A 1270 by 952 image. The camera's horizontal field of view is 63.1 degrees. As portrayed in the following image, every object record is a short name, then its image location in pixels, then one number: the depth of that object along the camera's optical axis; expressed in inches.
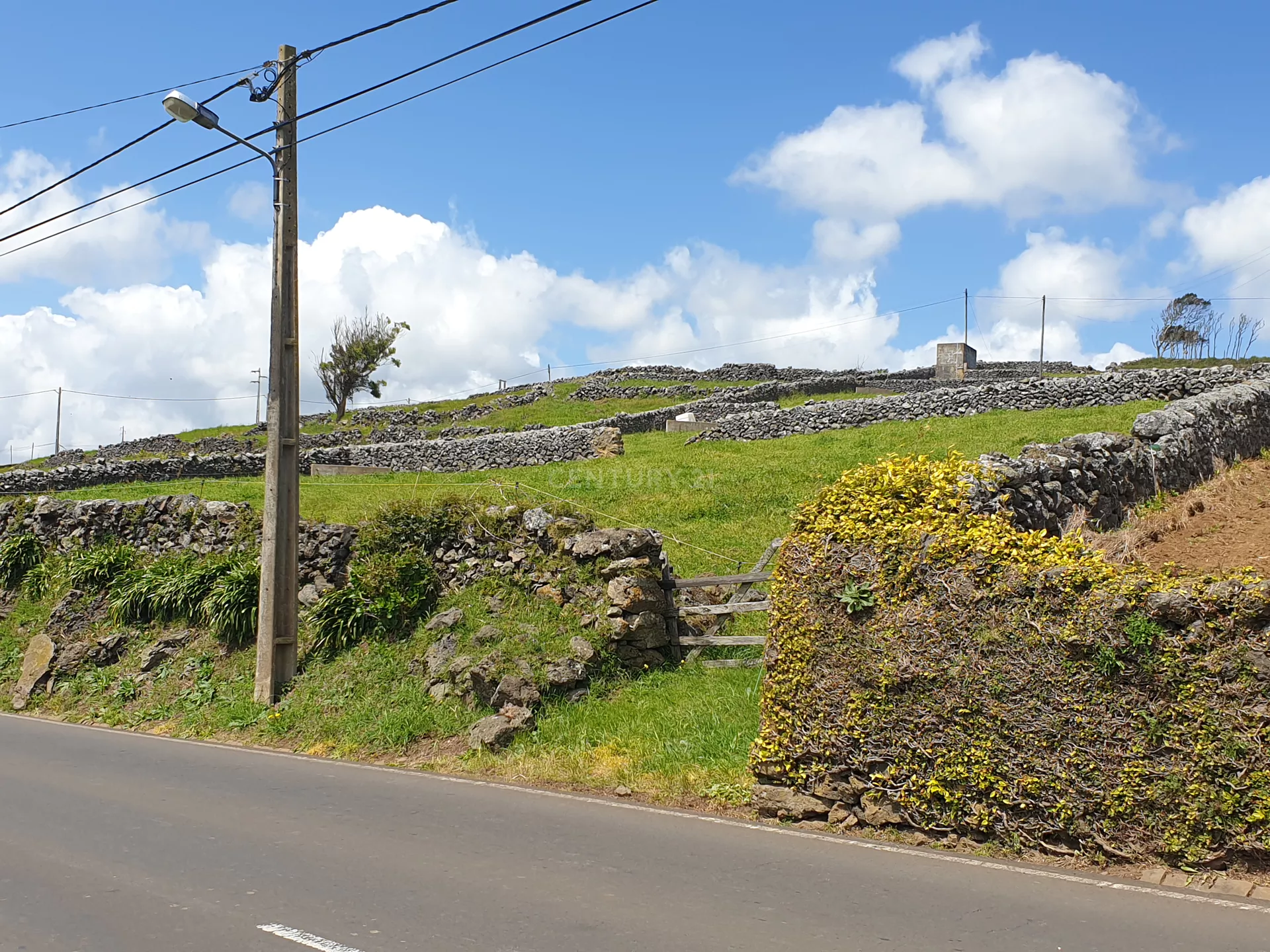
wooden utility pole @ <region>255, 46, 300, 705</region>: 545.0
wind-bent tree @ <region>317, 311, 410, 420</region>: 2568.9
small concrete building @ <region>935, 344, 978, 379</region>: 1916.8
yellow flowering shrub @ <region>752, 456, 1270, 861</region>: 259.4
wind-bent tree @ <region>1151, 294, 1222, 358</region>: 2623.0
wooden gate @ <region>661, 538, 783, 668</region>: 466.3
